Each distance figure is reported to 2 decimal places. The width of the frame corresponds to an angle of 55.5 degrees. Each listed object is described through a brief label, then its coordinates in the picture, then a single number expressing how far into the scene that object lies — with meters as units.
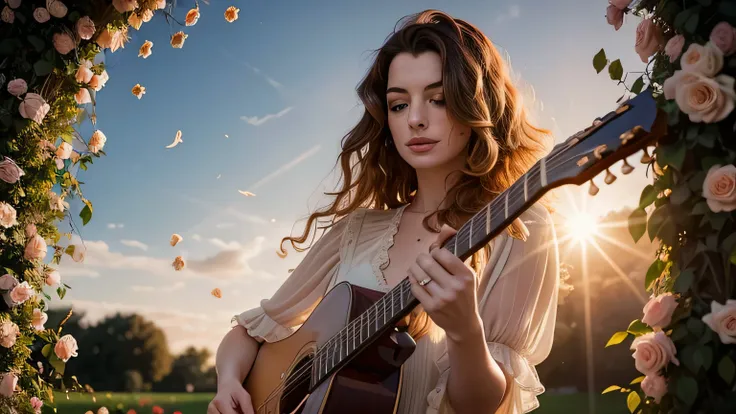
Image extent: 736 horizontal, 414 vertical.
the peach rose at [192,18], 3.88
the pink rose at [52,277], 3.51
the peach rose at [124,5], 3.43
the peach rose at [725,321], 1.63
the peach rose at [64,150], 3.49
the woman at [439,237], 2.03
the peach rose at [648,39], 1.97
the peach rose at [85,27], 3.38
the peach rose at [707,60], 1.71
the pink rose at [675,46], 1.84
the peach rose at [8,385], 3.22
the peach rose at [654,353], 1.78
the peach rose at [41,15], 3.31
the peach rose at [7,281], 3.22
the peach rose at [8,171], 3.22
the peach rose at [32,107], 3.28
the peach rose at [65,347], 3.49
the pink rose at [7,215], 3.24
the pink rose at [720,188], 1.66
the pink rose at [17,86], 3.27
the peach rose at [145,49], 3.83
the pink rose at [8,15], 3.33
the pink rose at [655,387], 1.81
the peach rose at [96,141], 3.67
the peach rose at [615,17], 2.13
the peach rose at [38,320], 3.43
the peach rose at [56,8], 3.31
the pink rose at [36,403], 3.35
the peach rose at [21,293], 3.24
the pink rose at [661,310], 1.82
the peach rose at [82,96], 3.50
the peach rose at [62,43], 3.34
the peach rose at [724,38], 1.73
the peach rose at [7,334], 3.23
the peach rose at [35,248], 3.37
